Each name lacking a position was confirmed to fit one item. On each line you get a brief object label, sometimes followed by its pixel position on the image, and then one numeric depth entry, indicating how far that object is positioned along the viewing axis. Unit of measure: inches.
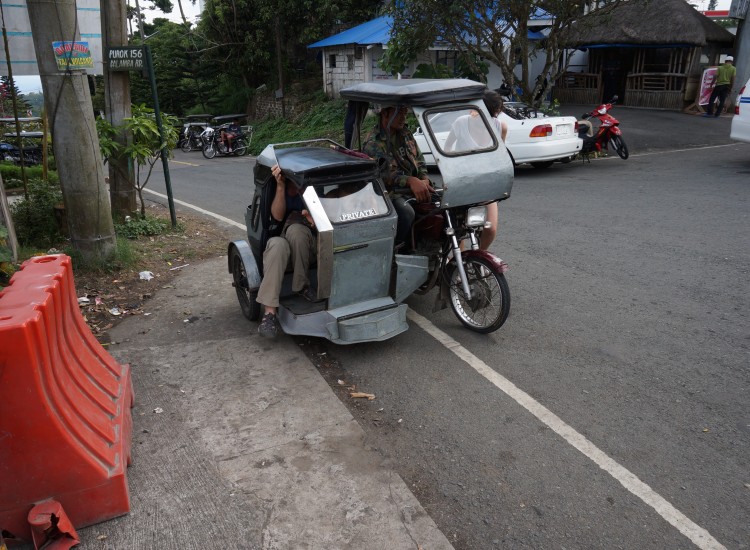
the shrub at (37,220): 295.7
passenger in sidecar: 176.9
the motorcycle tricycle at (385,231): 180.1
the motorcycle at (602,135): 517.7
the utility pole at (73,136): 233.9
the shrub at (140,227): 318.7
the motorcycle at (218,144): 888.9
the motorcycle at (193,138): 1008.9
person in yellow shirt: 753.6
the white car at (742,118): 448.8
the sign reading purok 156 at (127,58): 293.4
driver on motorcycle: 206.7
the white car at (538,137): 474.0
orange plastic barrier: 109.7
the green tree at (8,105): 532.7
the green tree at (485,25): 567.2
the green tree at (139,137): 302.7
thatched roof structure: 864.9
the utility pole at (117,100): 308.0
